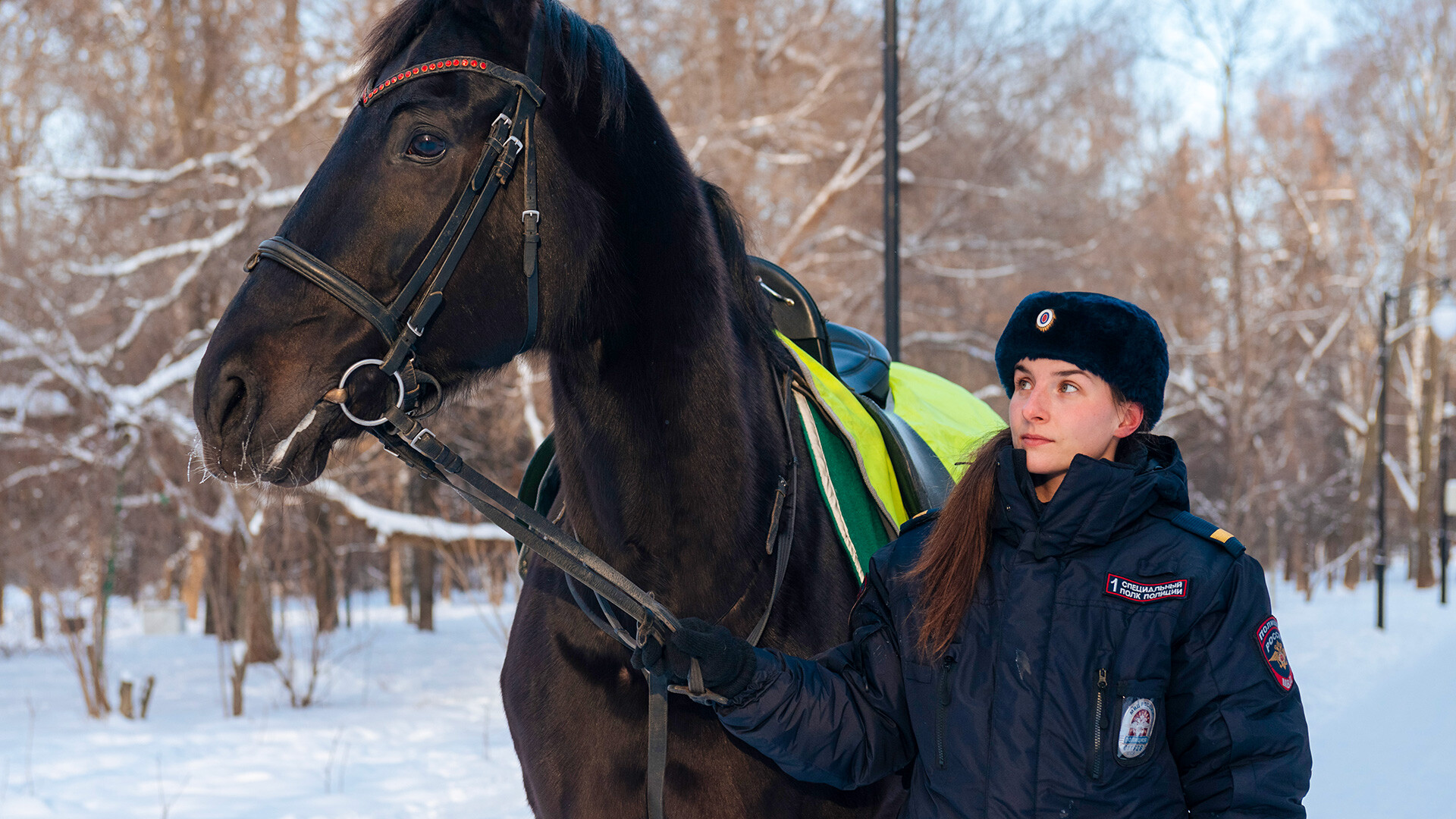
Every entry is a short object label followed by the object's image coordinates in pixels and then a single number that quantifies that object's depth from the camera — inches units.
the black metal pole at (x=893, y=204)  205.5
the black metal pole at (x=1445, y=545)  625.6
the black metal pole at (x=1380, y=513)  521.3
